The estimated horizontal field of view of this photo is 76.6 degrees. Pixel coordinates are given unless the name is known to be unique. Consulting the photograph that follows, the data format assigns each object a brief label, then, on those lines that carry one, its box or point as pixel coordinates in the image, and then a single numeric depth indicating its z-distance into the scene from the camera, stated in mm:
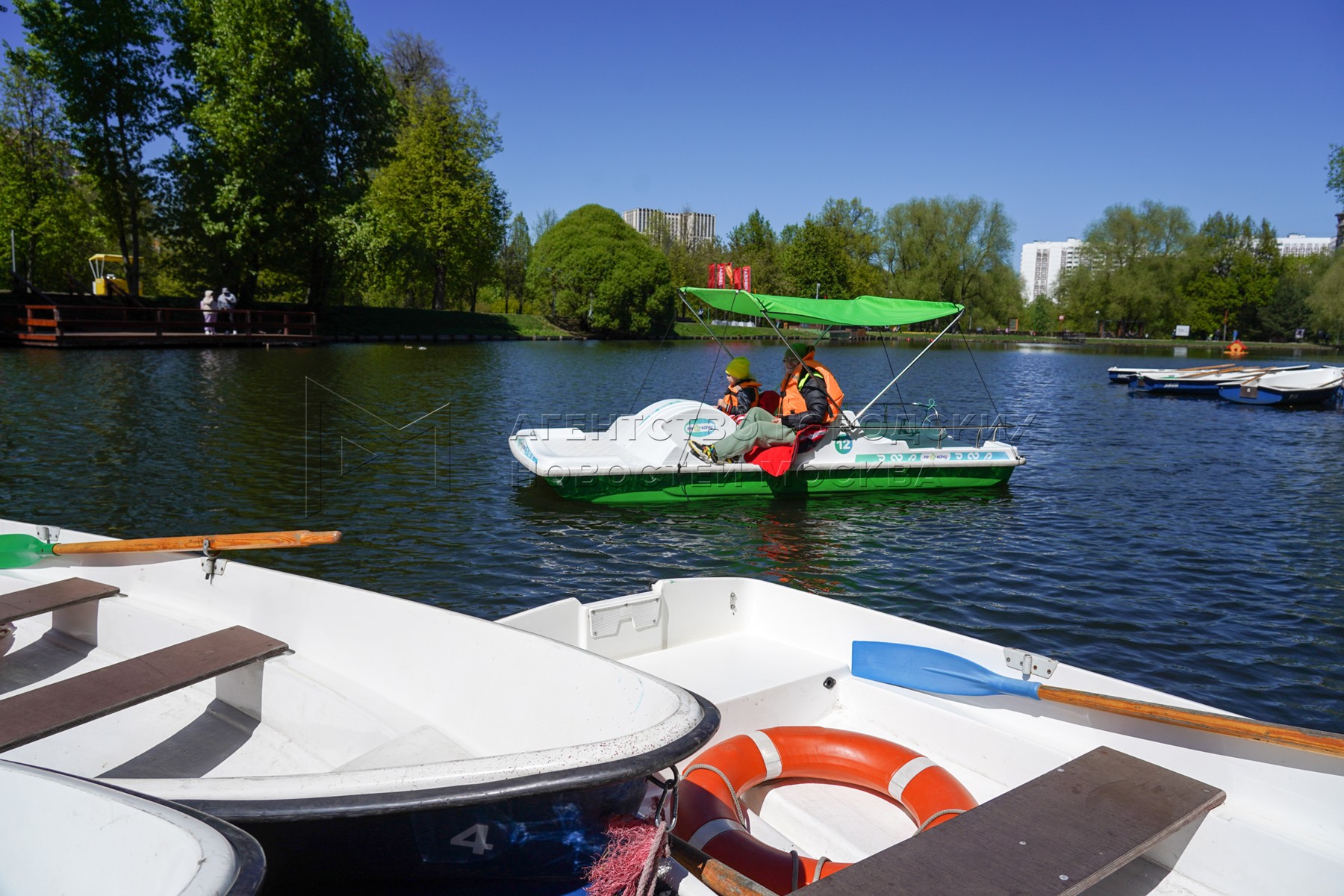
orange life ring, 3596
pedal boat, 12930
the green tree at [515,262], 80562
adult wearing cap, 12969
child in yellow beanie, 13711
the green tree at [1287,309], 79500
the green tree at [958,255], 73688
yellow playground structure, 42344
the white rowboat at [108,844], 2334
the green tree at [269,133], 38000
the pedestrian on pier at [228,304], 38812
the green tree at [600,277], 66062
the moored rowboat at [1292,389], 30844
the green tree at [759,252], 80688
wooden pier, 33375
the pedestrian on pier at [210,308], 37719
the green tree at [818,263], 80562
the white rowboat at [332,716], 2859
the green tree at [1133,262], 77875
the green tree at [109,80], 36188
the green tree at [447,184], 54219
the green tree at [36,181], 39188
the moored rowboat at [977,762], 3418
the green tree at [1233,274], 83938
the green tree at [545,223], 88312
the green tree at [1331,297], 50291
